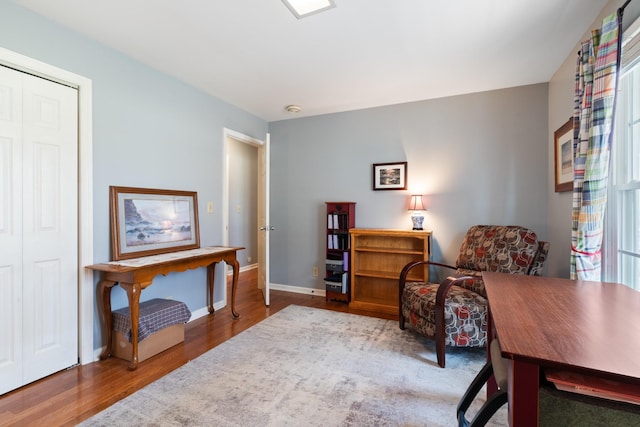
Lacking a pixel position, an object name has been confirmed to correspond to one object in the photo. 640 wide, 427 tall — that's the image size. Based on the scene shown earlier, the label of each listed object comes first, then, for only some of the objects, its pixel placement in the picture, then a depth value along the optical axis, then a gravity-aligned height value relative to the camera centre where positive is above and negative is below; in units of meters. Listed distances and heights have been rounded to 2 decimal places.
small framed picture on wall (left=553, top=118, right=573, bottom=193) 2.29 +0.46
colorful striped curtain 1.55 +0.39
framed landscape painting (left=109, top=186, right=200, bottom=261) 2.35 -0.09
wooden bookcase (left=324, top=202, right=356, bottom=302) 3.57 -0.48
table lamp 3.26 +0.01
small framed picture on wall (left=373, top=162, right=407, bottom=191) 3.49 +0.43
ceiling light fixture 1.77 +1.28
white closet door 1.86 -0.12
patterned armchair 2.16 -0.68
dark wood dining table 0.68 -0.35
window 1.60 +0.16
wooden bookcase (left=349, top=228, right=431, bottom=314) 3.28 -0.63
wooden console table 2.05 -0.47
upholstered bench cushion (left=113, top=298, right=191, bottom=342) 2.15 -0.83
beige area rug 1.58 -1.12
